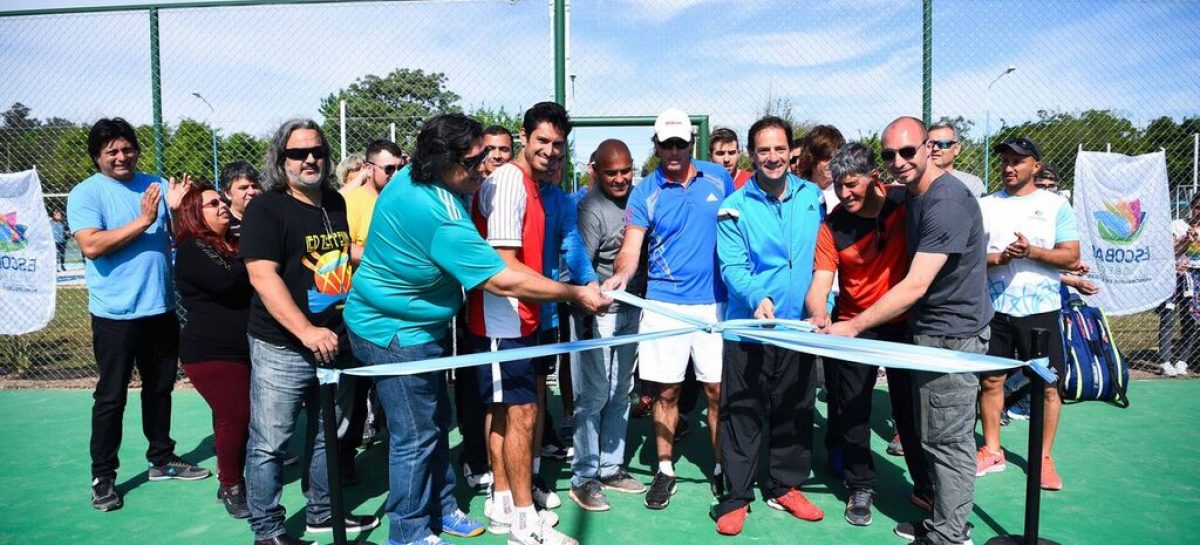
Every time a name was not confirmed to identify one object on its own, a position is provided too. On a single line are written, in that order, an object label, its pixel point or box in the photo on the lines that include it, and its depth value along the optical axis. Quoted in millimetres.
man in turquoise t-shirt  2873
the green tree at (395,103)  6928
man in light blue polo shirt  3908
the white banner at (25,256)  6500
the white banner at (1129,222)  6508
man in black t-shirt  3068
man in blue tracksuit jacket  3623
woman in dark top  3549
